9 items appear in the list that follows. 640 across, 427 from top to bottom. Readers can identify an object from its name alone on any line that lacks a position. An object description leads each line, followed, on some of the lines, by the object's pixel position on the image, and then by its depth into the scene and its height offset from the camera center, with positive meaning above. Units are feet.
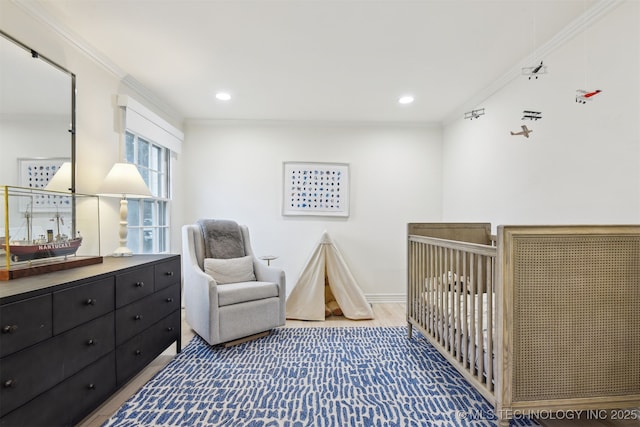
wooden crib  4.30 -1.59
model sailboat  4.65 -0.52
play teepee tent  10.14 -2.68
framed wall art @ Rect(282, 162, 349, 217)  12.07 +0.99
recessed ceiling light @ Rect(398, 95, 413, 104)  9.64 +3.83
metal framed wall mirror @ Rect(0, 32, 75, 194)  4.94 +1.85
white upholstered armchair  7.63 -2.03
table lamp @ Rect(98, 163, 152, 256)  6.74 +0.65
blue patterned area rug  5.04 -3.52
